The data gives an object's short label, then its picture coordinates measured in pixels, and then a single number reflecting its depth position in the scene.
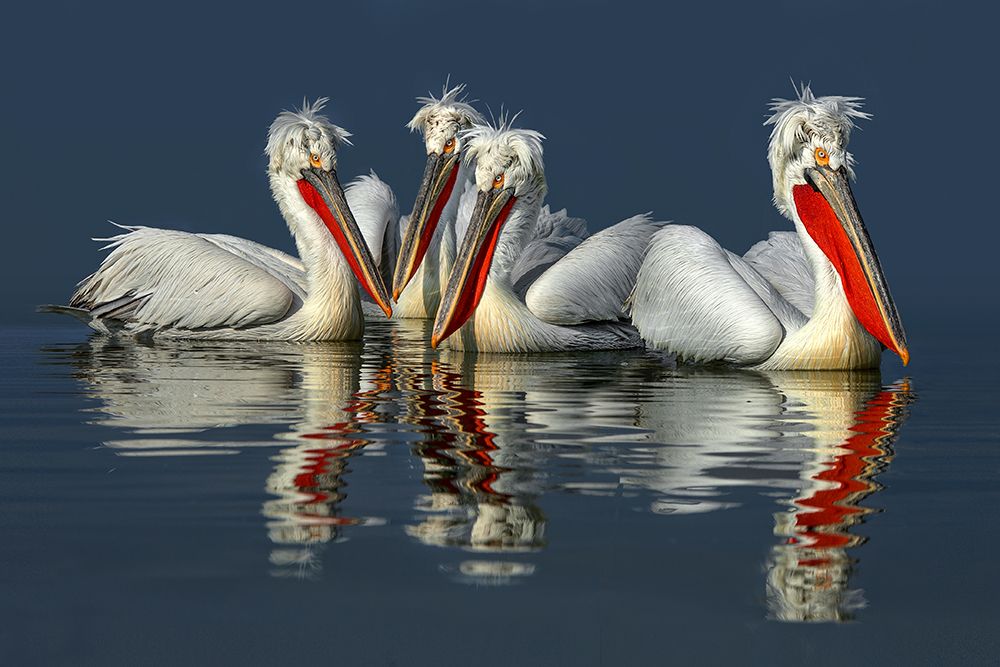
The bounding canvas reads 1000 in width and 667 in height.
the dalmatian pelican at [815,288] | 14.12
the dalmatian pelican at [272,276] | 17.61
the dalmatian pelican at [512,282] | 16.22
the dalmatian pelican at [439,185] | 20.12
